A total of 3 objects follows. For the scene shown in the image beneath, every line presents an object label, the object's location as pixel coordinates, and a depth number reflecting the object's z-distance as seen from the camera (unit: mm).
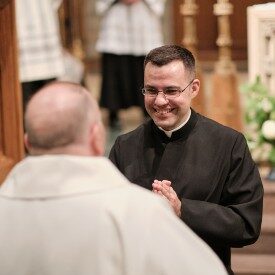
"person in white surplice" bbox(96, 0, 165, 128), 12787
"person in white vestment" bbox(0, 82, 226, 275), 3618
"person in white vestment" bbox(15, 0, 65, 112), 10627
